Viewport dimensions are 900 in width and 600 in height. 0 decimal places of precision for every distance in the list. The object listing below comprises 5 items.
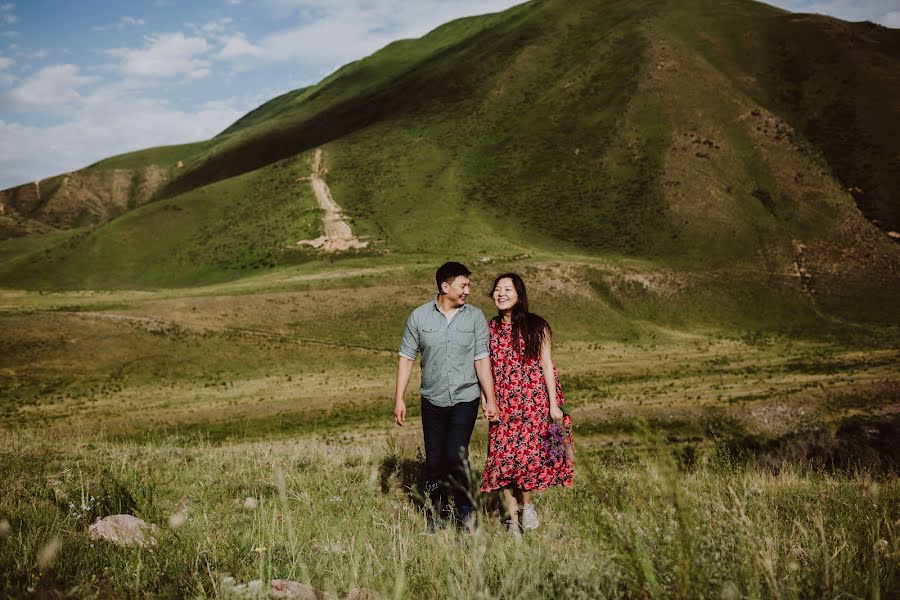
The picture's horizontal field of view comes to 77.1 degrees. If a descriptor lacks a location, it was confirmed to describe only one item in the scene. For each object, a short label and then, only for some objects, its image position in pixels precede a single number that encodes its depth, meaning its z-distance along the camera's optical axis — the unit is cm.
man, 629
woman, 658
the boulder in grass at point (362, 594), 303
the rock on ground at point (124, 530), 386
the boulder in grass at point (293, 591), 299
